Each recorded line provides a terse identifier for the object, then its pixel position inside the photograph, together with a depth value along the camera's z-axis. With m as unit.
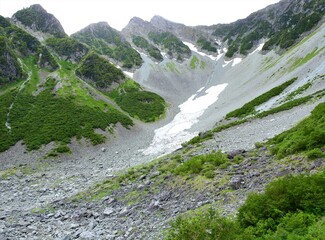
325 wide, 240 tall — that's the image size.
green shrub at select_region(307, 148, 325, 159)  14.39
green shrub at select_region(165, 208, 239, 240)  9.38
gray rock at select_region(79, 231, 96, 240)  16.01
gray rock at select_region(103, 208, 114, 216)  18.91
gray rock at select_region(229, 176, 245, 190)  15.84
